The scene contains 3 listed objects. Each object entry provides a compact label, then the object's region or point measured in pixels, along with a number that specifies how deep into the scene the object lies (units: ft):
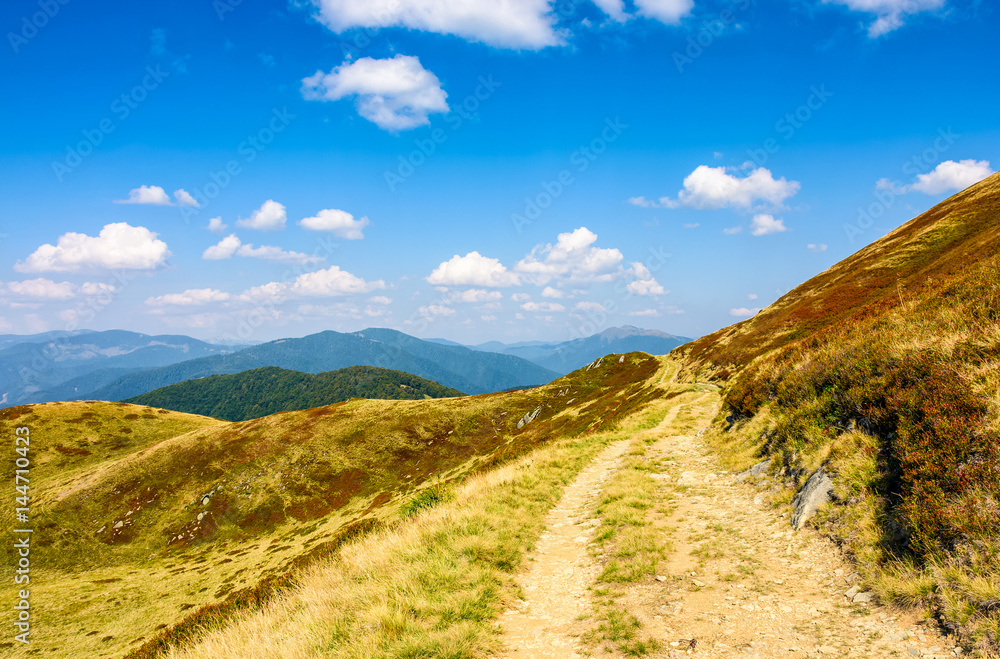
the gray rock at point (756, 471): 41.83
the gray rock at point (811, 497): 30.07
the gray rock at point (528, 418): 312.71
